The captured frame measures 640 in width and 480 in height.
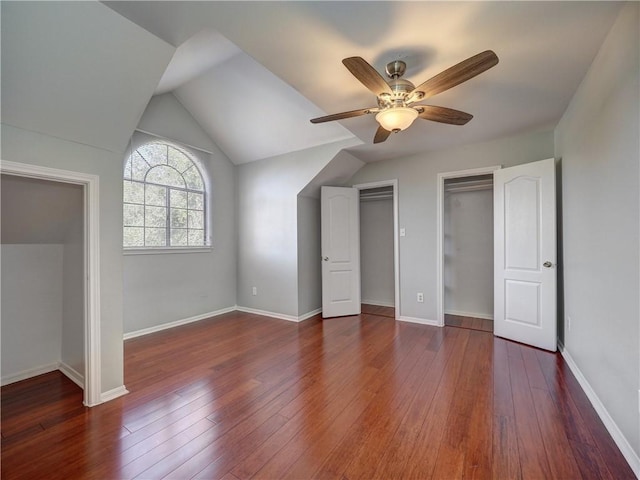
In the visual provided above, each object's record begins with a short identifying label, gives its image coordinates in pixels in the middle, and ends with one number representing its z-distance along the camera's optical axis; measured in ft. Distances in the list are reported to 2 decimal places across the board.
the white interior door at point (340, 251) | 13.89
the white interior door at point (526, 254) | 9.39
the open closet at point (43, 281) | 6.83
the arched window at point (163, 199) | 11.35
